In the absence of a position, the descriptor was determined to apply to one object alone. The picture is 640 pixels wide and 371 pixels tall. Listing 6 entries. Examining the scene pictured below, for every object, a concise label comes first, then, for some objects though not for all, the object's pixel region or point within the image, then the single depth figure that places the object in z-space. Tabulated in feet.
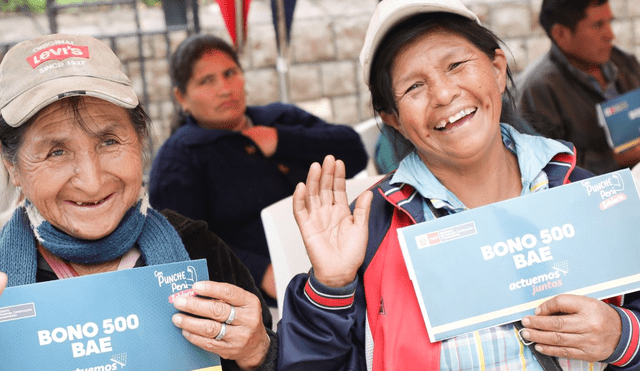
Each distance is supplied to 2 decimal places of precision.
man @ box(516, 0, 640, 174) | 12.81
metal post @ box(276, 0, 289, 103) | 12.34
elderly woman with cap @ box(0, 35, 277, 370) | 5.25
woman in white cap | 5.42
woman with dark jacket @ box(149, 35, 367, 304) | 10.50
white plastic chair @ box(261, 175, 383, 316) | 7.95
